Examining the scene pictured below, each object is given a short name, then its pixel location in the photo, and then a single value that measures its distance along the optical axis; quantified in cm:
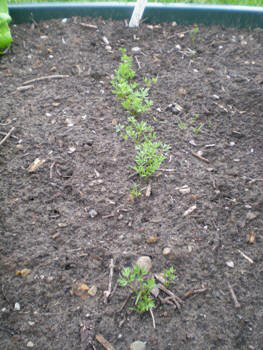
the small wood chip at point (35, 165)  47
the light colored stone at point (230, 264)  39
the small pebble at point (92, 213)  43
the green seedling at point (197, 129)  53
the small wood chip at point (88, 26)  69
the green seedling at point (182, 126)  54
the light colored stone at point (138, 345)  33
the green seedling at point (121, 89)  53
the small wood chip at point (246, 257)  40
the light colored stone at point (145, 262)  38
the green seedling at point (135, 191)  44
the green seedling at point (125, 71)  57
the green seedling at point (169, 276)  36
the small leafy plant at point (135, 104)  52
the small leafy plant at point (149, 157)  46
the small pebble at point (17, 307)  35
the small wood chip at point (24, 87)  57
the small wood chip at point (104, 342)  33
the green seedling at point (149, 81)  59
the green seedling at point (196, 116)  55
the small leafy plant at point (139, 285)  35
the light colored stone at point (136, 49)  66
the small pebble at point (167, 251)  39
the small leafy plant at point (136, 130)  50
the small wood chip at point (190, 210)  43
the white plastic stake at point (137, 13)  66
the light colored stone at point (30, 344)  33
